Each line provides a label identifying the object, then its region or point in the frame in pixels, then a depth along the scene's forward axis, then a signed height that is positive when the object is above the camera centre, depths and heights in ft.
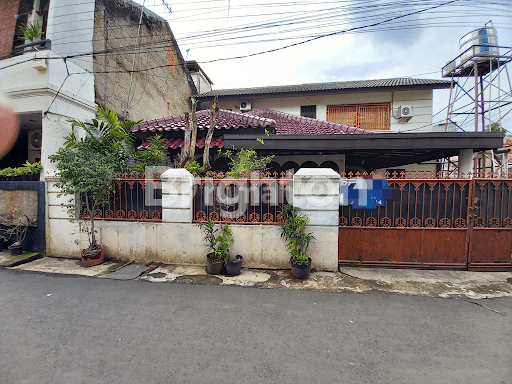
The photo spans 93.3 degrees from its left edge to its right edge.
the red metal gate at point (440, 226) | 15.69 -2.54
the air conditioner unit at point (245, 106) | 43.47 +14.46
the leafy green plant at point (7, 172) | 19.85 +0.94
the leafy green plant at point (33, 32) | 19.38 +12.26
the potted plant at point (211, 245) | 15.05 -3.93
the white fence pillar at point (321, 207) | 15.07 -1.27
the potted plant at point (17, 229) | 18.72 -3.55
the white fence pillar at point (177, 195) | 16.19 -0.66
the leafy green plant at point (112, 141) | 17.54 +3.19
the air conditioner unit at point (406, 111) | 38.01 +12.07
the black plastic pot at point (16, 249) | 18.57 -5.12
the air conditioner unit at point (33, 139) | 25.79 +4.79
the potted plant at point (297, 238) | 14.28 -3.14
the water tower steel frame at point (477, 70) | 39.47 +20.92
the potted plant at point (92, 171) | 16.17 +0.87
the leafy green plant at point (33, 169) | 19.03 +1.17
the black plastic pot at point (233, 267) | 14.79 -4.97
